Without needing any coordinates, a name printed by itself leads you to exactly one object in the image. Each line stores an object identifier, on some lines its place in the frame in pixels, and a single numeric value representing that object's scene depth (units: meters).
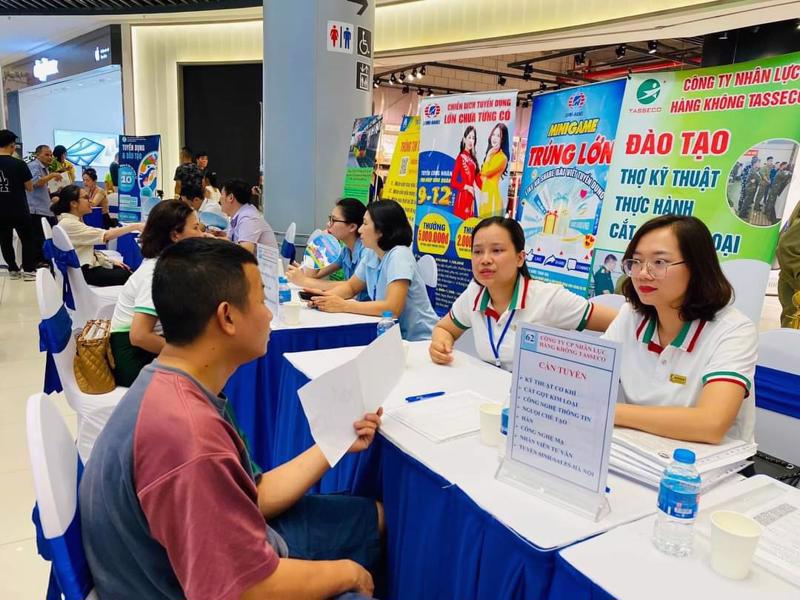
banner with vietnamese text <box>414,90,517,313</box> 3.41
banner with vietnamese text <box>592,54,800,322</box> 2.24
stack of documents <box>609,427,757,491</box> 1.21
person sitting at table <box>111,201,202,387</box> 2.24
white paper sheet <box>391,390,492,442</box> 1.42
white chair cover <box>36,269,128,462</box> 2.02
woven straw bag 2.16
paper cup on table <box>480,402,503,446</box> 1.35
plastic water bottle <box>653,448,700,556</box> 0.94
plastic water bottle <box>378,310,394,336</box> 2.28
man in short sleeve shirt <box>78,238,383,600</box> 0.83
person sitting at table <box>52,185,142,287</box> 4.59
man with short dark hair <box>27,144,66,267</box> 7.23
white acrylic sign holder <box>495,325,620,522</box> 1.01
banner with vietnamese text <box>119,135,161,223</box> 7.61
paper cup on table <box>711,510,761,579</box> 0.89
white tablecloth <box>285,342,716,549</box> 1.03
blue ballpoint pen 1.64
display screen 11.14
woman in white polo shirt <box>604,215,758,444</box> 1.35
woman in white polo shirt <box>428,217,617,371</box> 2.05
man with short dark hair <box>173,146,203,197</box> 4.93
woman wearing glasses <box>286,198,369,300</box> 3.42
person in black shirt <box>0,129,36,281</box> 6.36
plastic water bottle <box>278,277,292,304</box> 2.88
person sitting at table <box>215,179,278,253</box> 4.39
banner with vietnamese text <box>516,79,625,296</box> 2.94
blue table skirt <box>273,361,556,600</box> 1.02
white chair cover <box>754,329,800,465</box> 1.89
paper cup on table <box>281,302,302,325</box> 2.54
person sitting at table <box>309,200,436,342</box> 2.77
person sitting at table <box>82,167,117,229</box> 8.26
